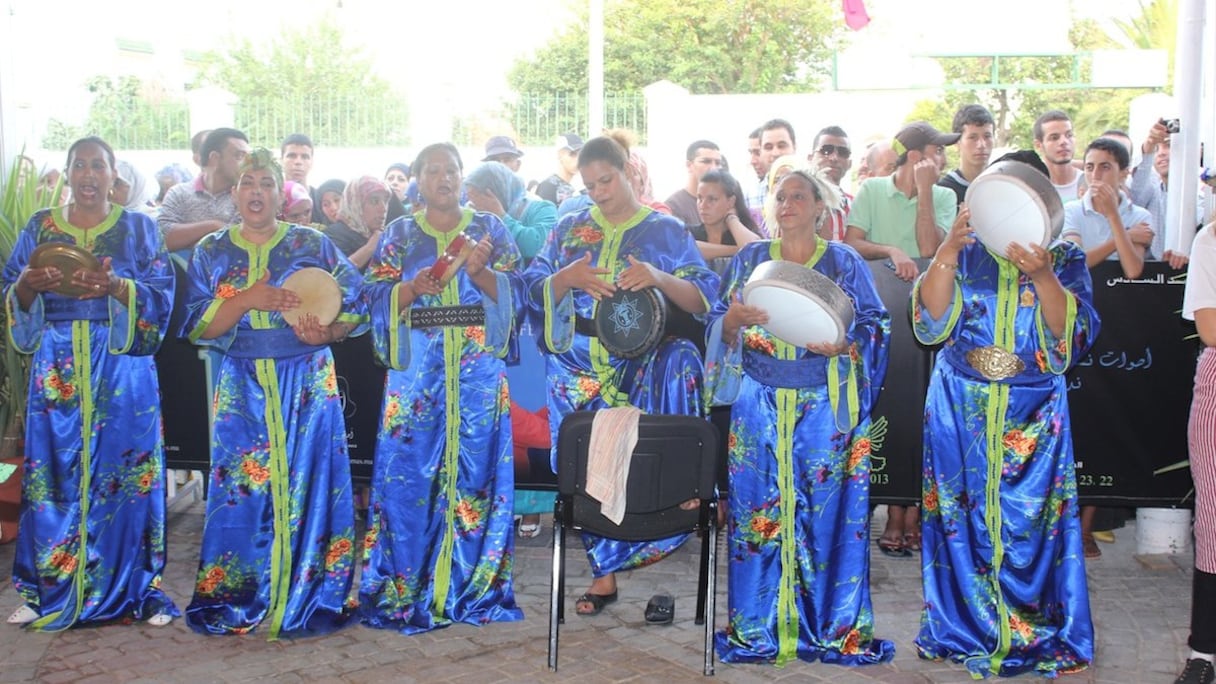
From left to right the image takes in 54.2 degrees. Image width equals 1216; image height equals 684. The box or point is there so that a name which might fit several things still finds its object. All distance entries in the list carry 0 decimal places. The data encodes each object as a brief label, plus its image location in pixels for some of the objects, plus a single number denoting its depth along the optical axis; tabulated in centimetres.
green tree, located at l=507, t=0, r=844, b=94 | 2911
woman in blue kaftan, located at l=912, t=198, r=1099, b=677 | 423
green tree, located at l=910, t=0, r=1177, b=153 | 2508
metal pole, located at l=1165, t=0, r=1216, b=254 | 547
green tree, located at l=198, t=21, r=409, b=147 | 2777
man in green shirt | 559
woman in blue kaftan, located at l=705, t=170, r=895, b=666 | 438
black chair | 439
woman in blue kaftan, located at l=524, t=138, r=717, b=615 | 474
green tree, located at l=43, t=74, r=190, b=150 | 1681
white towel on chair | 436
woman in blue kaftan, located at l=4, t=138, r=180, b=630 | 487
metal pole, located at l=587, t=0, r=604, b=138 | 1543
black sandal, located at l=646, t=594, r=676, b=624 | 493
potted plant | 589
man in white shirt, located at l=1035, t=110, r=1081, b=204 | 645
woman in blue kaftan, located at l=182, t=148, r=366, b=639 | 470
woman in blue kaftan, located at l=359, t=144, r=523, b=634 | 477
